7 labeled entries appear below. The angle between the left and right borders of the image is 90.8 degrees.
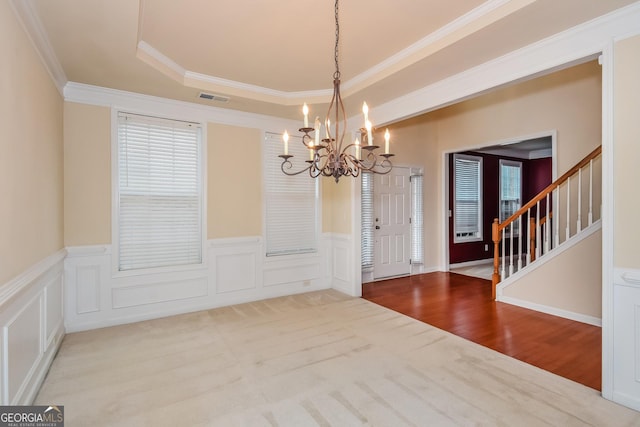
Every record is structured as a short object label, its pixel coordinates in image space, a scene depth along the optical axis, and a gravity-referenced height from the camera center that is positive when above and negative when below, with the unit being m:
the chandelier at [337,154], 2.17 +0.42
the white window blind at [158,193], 3.69 +0.22
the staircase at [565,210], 3.89 +0.00
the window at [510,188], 7.52 +0.54
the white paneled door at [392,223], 5.71 -0.24
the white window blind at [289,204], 4.66 +0.10
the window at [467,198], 6.69 +0.26
